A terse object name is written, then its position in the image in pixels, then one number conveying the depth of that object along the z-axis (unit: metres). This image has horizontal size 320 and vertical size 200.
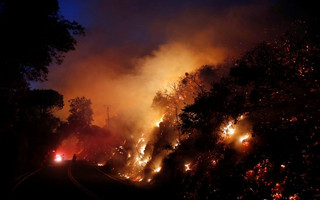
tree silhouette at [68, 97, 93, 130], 78.44
